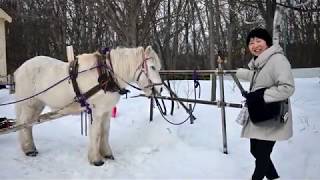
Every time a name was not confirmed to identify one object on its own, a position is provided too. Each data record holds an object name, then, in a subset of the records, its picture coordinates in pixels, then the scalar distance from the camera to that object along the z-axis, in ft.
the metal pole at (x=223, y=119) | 12.66
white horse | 11.92
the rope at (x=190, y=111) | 13.65
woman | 8.55
